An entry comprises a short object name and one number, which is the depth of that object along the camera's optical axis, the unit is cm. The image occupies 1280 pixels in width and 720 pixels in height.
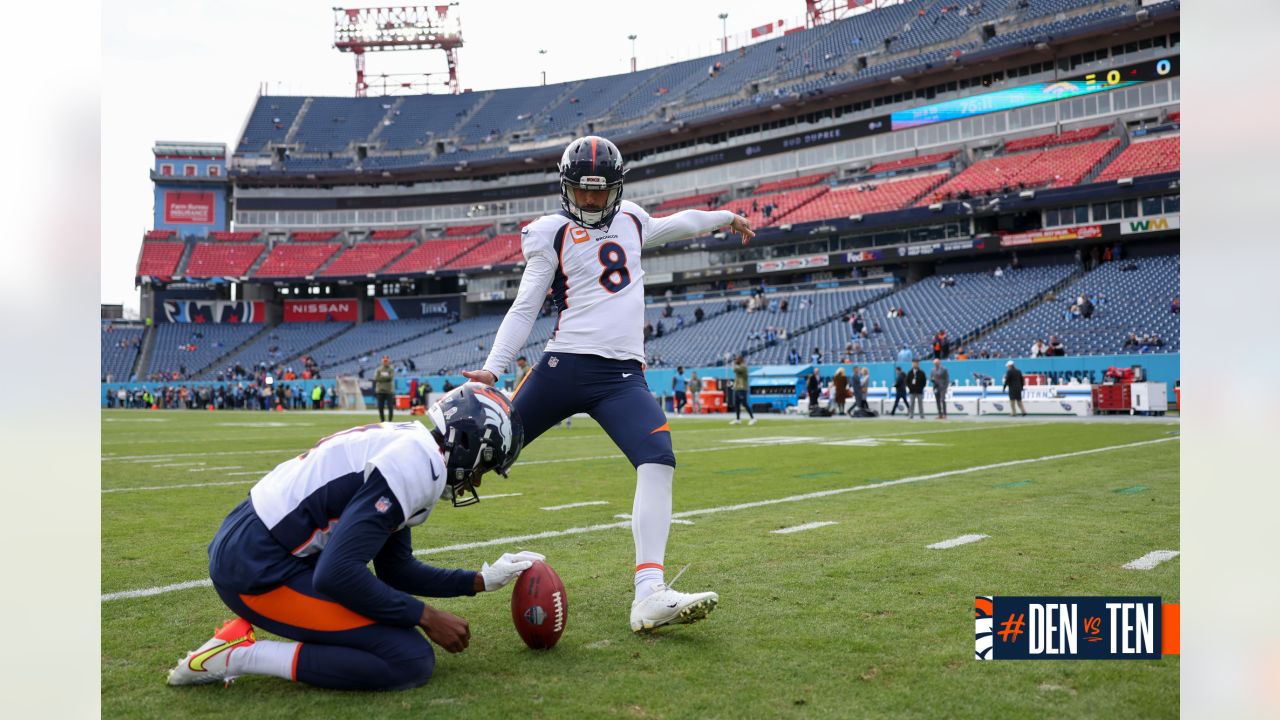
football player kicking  418
